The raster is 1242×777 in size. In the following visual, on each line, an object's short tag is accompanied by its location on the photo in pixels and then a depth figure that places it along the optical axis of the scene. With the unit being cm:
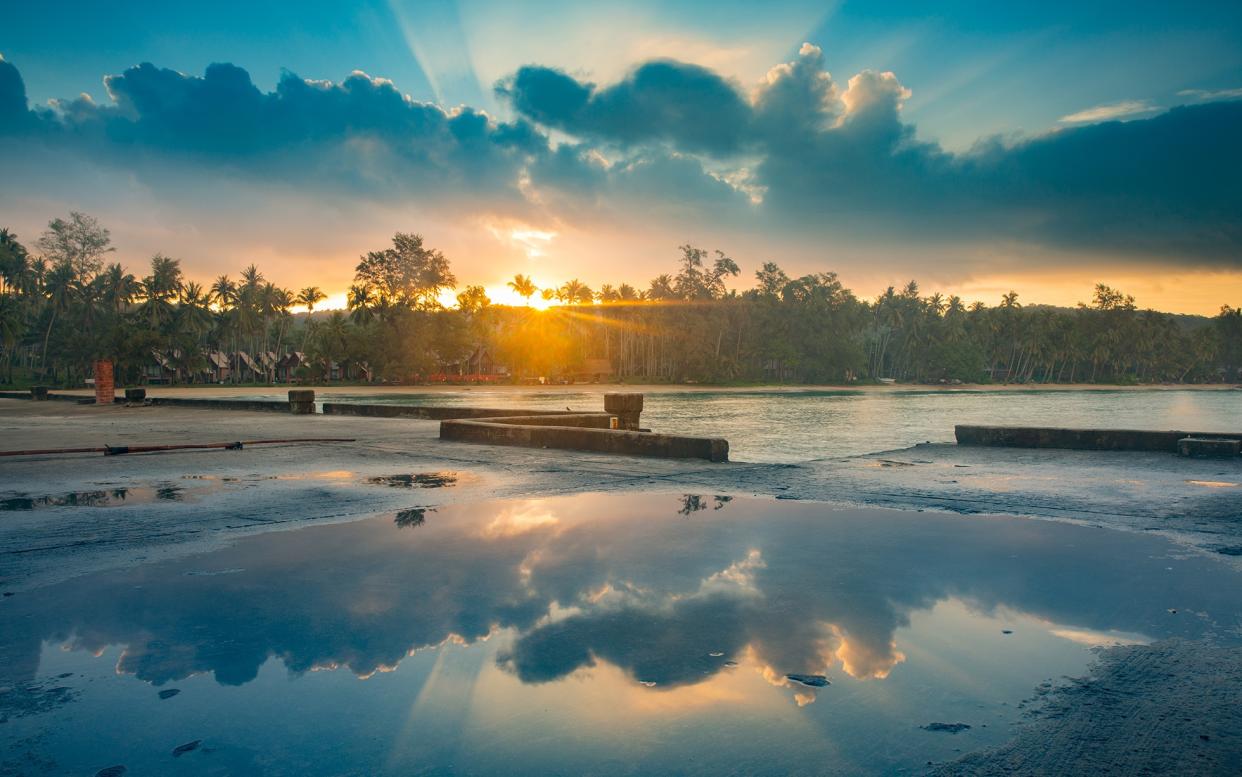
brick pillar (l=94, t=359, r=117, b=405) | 3812
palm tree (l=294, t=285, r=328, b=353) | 12250
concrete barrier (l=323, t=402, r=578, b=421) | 2071
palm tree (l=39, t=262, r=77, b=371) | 10312
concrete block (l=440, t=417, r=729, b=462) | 1288
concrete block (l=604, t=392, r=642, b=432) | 1826
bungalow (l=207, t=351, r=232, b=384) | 11475
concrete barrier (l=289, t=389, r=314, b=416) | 2817
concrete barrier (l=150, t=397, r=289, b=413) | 3103
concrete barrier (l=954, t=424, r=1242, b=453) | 1401
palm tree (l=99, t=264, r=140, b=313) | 10831
